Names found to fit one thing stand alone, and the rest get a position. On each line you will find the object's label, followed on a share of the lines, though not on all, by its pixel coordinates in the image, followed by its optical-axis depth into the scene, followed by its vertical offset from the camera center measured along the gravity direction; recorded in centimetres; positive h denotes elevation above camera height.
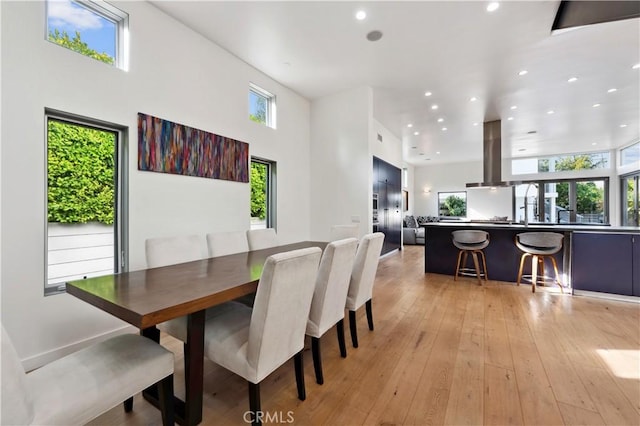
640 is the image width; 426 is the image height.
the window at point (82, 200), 232 +13
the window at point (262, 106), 431 +180
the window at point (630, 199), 802 +46
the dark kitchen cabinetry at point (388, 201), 624 +35
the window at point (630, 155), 776 +180
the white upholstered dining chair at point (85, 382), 90 -69
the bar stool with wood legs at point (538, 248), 362 -48
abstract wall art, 283 +76
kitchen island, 341 -60
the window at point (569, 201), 920 +47
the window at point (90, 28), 230 +171
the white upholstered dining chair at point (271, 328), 132 -64
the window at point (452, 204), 1129 +42
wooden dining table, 119 -41
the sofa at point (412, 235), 884 -70
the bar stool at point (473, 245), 412 -48
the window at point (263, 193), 438 +35
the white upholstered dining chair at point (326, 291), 179 -53
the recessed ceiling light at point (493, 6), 274 +215
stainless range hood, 573 +131
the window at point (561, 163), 912 +184
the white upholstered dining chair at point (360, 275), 231 -54
